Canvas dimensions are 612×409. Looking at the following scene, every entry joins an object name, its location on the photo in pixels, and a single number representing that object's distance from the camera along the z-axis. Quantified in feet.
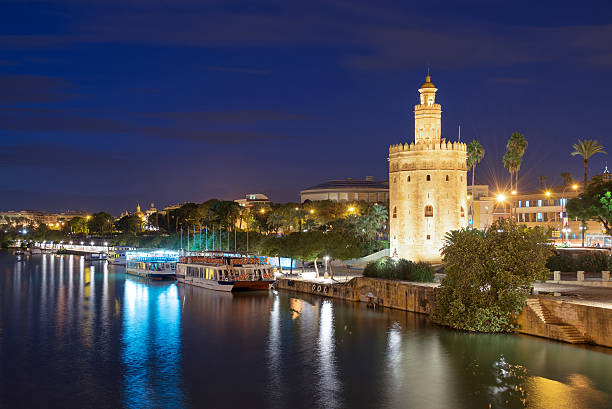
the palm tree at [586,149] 223.51
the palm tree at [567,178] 318.41
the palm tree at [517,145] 241.14
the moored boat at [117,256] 332.80
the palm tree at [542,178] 330.09
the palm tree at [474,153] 253.24
